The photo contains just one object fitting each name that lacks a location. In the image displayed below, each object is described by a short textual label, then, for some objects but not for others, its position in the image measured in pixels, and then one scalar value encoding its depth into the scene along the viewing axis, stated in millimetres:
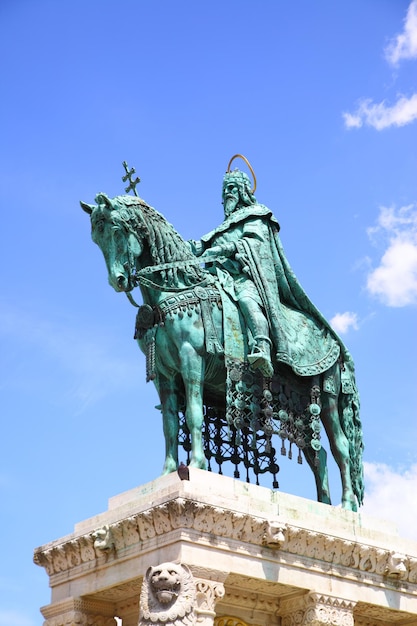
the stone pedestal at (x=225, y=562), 19125
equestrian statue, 21500
